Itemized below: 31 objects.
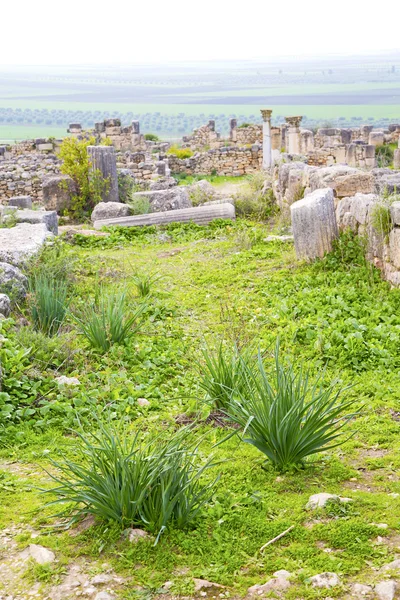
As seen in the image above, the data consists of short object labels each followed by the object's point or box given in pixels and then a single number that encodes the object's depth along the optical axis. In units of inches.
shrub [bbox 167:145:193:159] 1230.7
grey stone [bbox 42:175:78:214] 616.4
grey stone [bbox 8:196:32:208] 586.2
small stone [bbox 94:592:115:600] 127.5
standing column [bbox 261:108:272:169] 1070.4
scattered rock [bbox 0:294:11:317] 287.7
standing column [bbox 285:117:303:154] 1193.4
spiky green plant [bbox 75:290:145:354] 271.3
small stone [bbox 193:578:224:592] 131.4
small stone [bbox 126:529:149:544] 143.5
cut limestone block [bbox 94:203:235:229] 546.6
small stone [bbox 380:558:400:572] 132.7
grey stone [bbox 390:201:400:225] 323.3
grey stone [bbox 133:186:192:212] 583.8
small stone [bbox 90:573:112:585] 133.2
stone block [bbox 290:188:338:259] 379.2
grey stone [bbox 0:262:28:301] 314.8
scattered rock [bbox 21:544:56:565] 140.3
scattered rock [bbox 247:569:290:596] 130.4
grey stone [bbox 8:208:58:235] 488.7
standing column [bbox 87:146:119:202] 623.2
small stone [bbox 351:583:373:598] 127.3
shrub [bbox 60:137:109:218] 618.5
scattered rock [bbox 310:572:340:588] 130.3
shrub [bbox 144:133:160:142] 1628.7
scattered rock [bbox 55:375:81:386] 235.1
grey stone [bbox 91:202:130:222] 576.4
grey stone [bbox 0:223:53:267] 357.1
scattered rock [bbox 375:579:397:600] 125.3
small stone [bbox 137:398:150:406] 228.9
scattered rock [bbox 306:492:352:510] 157.2
